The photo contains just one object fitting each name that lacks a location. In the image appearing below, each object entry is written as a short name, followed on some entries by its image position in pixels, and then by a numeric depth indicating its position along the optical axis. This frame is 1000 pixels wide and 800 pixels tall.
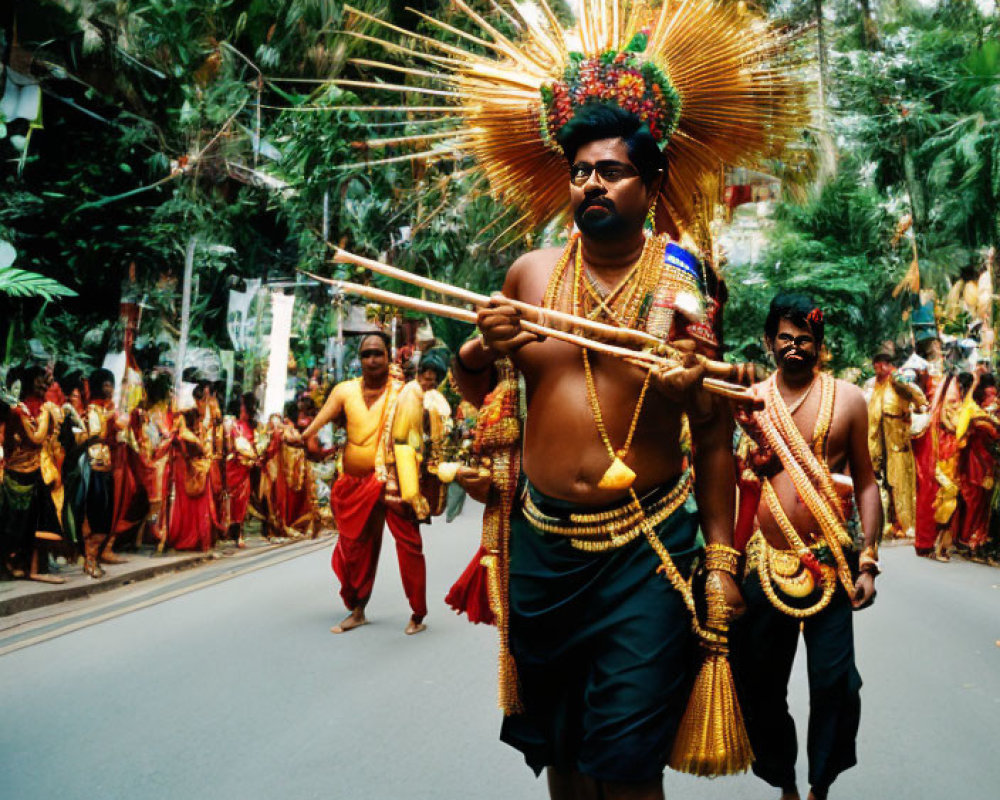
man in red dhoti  7.55
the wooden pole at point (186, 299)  15.42
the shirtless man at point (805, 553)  4.08
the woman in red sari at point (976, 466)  12.79
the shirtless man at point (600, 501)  2.84
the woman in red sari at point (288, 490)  14.84
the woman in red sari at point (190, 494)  12.05
